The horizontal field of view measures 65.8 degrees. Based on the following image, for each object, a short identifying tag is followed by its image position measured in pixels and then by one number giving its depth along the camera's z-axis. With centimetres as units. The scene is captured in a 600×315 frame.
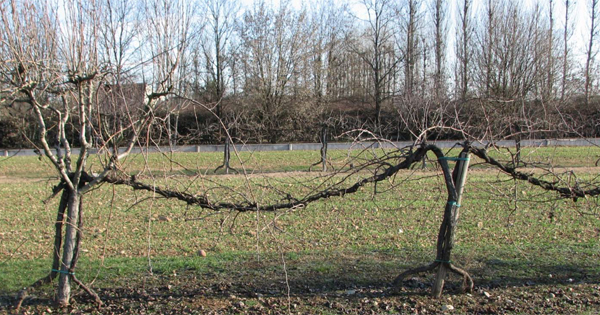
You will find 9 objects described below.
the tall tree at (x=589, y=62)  2970
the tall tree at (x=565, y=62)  2516
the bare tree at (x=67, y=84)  389
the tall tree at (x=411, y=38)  4131
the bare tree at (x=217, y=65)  3925
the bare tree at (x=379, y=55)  4172
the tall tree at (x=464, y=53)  2831
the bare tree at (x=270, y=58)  3669
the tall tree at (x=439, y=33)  4097
